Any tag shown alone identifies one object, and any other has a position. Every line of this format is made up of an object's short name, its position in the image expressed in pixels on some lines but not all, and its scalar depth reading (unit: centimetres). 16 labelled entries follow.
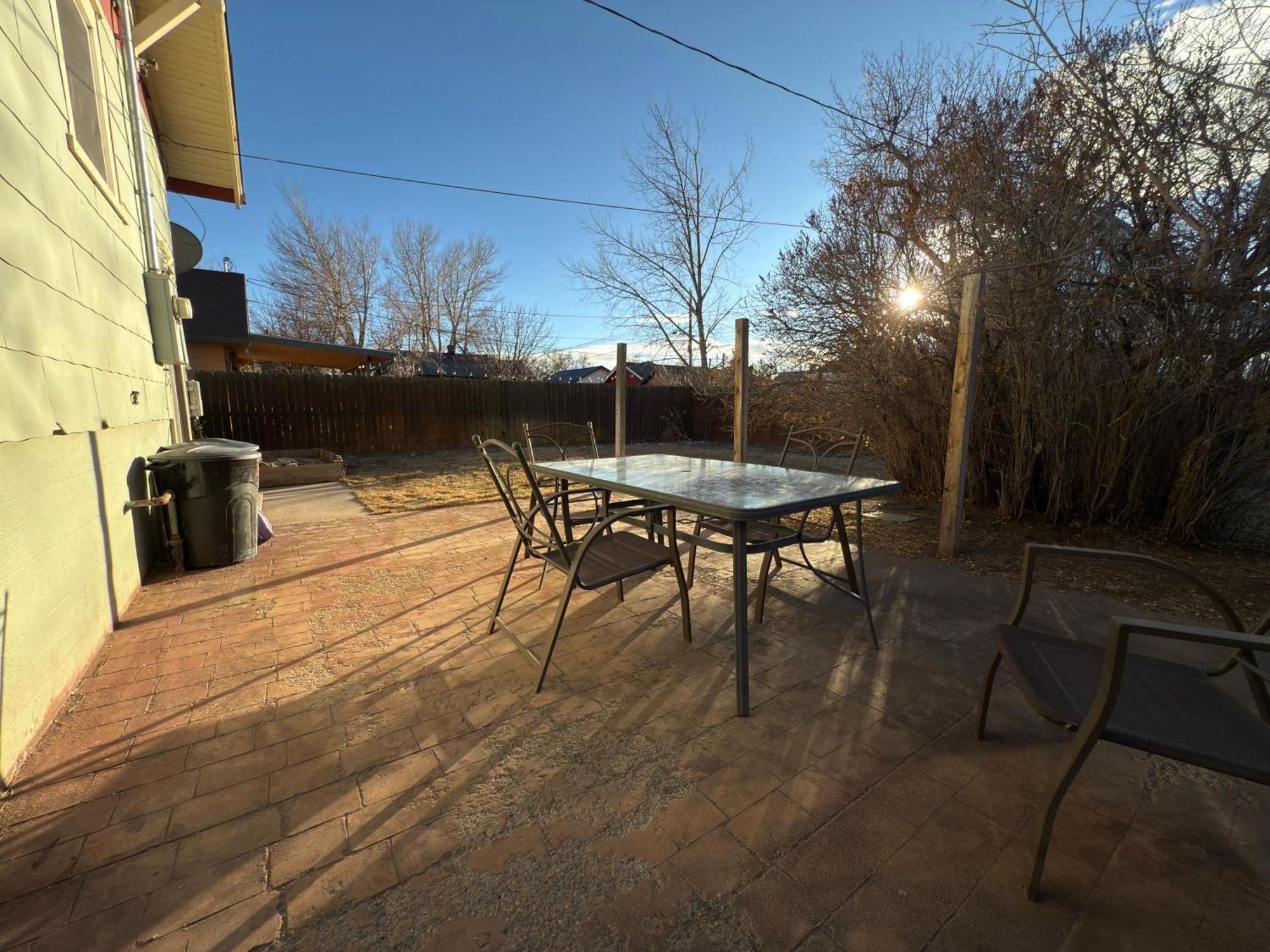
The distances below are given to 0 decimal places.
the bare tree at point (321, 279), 1664
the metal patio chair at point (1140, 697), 93
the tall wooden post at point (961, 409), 333
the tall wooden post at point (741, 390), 451
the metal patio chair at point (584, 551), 178
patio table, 170
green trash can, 302
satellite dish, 506
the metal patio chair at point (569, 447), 320
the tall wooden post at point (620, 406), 566
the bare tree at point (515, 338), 1980
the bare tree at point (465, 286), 1897
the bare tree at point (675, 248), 1268
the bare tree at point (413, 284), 1820
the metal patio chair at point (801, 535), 230
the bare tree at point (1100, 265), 306
